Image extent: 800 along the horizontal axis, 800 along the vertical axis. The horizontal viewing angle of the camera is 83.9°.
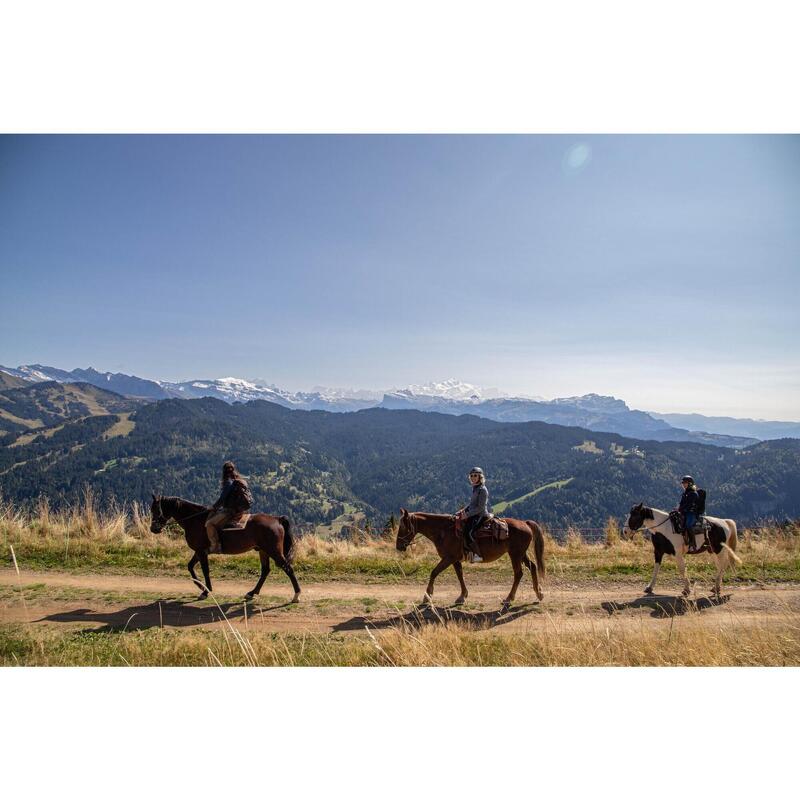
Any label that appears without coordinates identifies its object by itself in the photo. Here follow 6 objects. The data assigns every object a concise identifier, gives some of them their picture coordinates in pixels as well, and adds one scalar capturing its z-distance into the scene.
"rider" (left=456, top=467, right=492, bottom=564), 9.88
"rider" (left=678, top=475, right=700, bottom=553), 10.84
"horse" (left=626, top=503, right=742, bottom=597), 10.74
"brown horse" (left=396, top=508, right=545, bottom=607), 9.95
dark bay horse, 10.16
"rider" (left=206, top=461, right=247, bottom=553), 10.05
